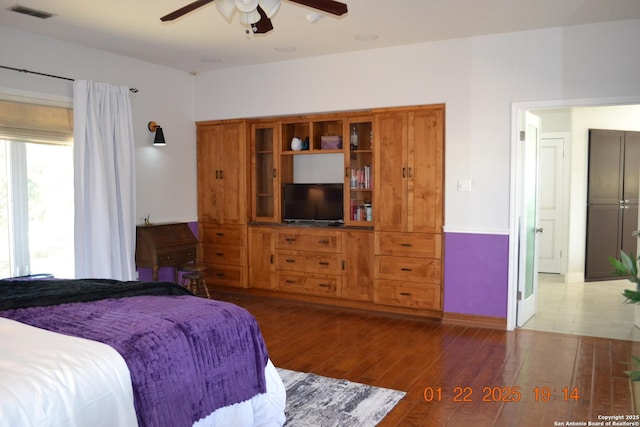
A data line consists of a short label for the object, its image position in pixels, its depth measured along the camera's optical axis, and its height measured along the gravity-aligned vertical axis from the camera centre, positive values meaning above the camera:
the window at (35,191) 4.46 -0.01
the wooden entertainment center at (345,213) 4.98 -0.25
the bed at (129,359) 1.83 -0.69
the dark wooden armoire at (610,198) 7.12 -0.10
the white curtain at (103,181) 4.84 +0.09
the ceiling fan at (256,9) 2.72 +1.01
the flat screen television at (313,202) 5.62 -0.14
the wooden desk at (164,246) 5.30 -0.60
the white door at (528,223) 4.66 -0.31
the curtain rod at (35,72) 4.40 +1.06
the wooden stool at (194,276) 5.42 -0.93
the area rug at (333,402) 2.86 -1.29
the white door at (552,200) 7.41 -0.14
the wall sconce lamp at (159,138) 5.57 +0.57
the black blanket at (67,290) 2.69 -0.58
